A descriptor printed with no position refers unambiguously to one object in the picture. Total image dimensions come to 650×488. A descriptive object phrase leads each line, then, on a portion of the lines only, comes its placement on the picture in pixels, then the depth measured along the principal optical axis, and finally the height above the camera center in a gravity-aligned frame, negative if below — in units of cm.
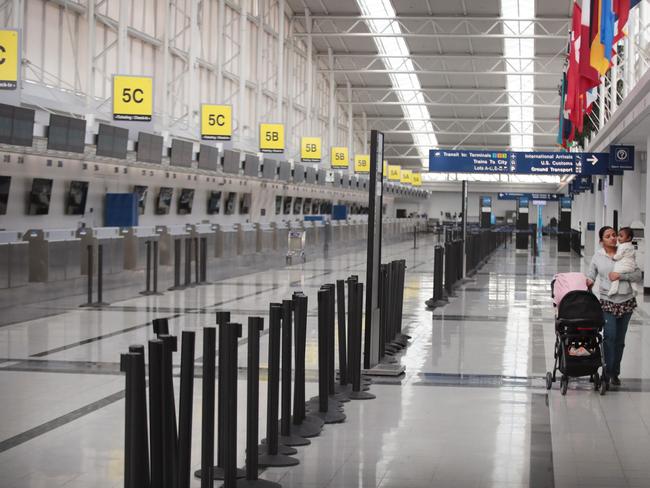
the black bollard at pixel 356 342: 862 -107
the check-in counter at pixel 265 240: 3249 -65
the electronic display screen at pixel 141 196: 3112 +69
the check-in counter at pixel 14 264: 1675 -86
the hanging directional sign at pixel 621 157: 2631 +194
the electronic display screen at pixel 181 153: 2981 +201
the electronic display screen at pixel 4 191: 2273 +53
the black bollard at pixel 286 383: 674 -112
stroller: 891 -97
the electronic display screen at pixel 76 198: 2645 +49
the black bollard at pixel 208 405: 519 -100
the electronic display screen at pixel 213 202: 3866 +68
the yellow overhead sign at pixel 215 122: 3194 +316
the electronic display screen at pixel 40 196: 2439 +47
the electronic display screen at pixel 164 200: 3309 +61
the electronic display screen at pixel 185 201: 3531 +64
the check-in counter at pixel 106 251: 1997 -73
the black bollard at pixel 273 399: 632 -115
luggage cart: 3177 -67
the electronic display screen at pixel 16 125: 1955 +182
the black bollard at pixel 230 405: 538 -102
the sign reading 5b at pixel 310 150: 4484 +326
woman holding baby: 917 -56
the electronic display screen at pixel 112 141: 2462 +194
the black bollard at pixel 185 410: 493 -96
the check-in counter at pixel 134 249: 2186 -73
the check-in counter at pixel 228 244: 2909 -72
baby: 914 -25
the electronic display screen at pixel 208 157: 3222 +206
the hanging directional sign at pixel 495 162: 2980 +199
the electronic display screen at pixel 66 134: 2212 +189
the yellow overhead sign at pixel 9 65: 1830 +278
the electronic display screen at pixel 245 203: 4300 +75
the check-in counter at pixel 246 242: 3093 -69
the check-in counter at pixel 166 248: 2464 -76
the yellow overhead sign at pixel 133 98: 2488 +304
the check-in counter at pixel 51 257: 1794 -79
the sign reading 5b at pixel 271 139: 3869 +321
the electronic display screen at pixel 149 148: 2711 +196
